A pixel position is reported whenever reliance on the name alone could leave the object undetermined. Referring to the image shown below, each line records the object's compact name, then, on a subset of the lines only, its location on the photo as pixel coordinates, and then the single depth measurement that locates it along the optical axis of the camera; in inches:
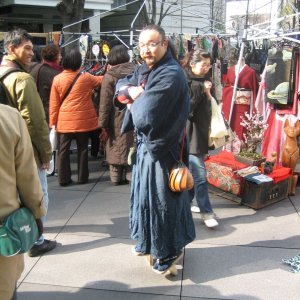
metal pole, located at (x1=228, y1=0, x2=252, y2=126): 209.9
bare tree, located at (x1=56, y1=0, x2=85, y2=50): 407.8
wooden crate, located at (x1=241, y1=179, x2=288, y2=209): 176.2
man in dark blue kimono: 105.7
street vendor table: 177.6
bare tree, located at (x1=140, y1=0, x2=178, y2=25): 713.5
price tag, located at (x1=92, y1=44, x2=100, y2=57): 314.8
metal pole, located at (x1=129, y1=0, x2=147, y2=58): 262.3
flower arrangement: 199.5
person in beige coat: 72.6
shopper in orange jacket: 201.9
